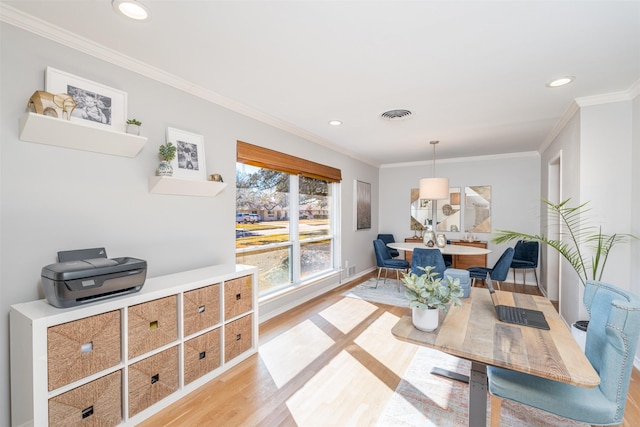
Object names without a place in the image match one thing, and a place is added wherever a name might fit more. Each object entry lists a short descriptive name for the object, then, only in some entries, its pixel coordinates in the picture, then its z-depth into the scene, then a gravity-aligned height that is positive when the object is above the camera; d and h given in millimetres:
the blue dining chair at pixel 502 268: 3938 -772
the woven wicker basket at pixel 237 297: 2430 -754
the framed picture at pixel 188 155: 2426 +475
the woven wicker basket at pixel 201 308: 2113 -749
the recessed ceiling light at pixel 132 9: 1547 +1094
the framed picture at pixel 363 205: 5632 +113
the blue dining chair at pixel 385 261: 4922 -868
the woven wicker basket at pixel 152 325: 1802 -754
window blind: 3133 +598
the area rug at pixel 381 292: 4266 -1306
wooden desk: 1191 -634
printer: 1520 -380
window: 3346 -153
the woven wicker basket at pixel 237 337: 2430 -1100
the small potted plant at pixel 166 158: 2242 +401
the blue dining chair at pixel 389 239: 6310 -625
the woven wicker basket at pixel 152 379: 1796 -1105
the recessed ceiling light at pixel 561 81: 2379 +1083
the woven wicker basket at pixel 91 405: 1492 -1060
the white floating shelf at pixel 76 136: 1623 +450
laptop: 1609 -613
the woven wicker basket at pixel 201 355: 2108 -1101
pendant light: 4223 +317
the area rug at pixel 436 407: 1812 -1309
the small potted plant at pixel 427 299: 1510 -462
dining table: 4176 -584
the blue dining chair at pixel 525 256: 4801 -763
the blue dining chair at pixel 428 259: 3965 -667
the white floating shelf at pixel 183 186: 2246 +193
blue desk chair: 1281 -817
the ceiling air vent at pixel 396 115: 3200 +1079
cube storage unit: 1468 -856
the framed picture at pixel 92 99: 1788 +732
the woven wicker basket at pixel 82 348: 1479 -751
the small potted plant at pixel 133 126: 2035 +580
